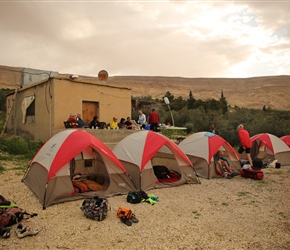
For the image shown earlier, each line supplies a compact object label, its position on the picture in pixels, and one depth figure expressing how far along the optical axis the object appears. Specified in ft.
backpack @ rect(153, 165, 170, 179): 27.99
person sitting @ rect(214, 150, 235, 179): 30.55
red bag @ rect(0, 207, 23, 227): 15.27
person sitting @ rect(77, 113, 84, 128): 38.96
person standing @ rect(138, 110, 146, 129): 48.94
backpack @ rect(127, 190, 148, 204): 20.54
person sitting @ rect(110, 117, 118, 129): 42.98
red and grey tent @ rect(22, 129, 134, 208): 20.27
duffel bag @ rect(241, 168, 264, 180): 29.71
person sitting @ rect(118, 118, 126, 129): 44.52
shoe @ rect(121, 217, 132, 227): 16.47
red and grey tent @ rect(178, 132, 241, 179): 30.14
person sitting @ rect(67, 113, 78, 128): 36.70
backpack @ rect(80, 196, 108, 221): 17.07
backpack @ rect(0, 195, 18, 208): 16.93
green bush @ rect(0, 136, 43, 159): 38.37
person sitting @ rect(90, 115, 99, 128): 40.50
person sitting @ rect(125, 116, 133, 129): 45.62
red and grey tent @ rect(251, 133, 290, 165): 38.86
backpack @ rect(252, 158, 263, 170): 34.60
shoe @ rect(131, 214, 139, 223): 16.97
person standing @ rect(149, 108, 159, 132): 44.70
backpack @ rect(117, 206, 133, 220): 16.99
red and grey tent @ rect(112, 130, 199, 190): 24.50
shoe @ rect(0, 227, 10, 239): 14.23
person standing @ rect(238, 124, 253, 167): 34.40
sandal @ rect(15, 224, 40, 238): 14.33
